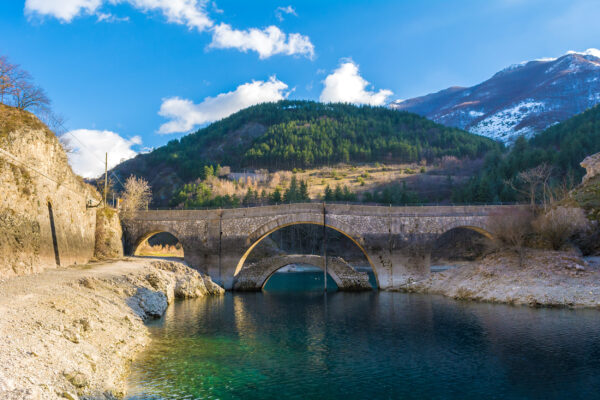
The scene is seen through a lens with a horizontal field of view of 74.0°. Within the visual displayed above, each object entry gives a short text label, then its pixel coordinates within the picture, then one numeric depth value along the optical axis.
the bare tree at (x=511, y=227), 31.58
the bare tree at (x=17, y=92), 23.72
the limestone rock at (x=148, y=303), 22.28
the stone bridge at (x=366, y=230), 36.19
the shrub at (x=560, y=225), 31.19
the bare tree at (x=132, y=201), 41.16
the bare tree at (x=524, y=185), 58.31
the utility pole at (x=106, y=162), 38.33
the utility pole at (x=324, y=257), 36.31
